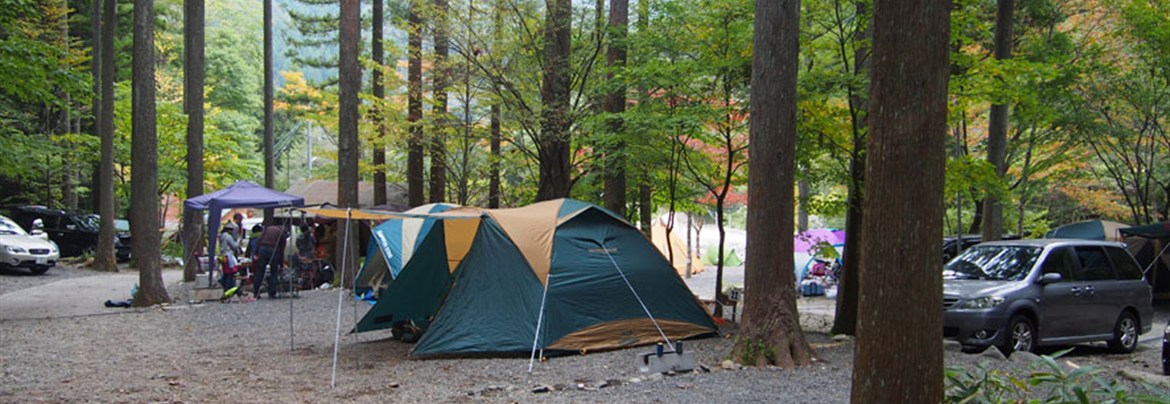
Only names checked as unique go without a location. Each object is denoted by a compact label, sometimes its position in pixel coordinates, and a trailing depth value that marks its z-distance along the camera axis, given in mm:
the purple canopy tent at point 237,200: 15406
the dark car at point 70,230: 24234
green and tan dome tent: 9133
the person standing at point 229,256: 15500
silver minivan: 9383
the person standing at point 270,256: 15117
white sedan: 19484
